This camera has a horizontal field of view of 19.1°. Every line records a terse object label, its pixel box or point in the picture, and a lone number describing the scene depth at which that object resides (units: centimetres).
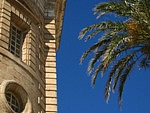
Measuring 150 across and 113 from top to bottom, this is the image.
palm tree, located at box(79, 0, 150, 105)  1739
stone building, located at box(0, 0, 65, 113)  2144
